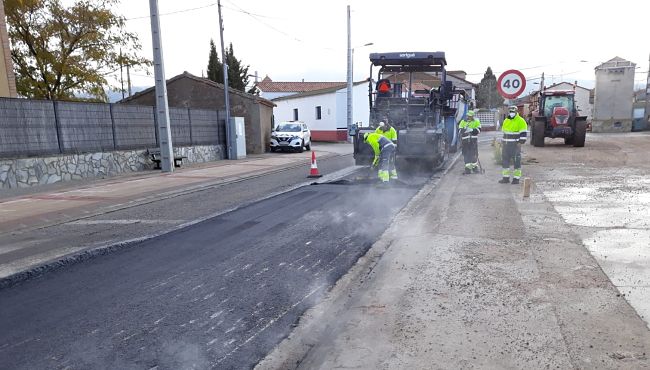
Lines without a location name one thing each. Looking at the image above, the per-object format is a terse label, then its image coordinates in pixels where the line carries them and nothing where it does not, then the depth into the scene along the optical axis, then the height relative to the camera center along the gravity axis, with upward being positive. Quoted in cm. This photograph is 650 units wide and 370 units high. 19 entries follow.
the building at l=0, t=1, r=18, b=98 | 1466 +216
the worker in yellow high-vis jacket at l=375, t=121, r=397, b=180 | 1100 -24
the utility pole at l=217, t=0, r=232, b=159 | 2212 -8
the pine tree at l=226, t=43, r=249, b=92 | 4203 +513
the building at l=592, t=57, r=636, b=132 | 3269 +140
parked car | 2623 -68
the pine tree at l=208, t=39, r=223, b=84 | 4156 +564
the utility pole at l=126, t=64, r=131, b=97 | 3335 +369
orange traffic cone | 1357 -138
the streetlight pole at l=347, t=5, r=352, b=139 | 3155 +272
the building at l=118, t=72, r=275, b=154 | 2511 +156
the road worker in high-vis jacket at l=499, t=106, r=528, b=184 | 1062 -53
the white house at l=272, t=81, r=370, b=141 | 3738 +129
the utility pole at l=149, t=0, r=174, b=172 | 1550 +116
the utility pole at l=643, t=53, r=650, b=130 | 3666 +22
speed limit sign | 916 +69
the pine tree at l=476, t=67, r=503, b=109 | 7019 +353
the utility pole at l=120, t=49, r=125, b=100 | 2426 +278
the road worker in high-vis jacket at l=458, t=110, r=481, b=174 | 1284 -72
